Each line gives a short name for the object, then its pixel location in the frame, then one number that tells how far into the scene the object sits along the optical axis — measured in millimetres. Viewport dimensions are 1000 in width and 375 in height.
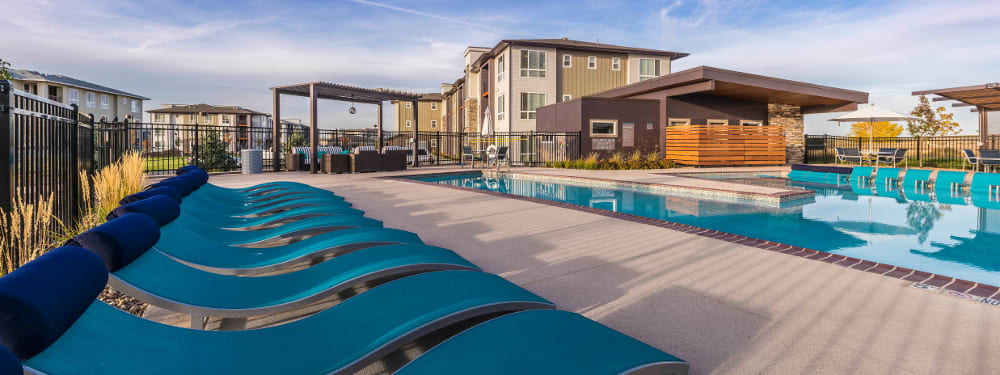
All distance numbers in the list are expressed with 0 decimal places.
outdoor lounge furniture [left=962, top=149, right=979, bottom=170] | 14828
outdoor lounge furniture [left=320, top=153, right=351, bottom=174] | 14438
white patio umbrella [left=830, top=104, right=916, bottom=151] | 15602
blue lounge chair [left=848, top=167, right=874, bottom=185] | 13430
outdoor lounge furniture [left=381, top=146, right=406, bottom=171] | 15844
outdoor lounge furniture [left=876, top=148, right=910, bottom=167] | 16375
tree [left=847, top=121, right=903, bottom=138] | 34781
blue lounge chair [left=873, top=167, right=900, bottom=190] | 12586
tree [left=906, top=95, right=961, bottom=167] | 31188
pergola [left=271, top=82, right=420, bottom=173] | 14289
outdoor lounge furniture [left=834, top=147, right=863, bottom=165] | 17880
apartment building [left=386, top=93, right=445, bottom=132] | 48406
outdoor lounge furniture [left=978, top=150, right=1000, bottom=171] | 13867
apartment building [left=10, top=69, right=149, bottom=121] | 37188
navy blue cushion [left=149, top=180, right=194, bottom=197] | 3752
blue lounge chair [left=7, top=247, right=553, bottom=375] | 1083
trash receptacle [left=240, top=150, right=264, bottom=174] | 14523
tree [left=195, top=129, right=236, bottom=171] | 15938
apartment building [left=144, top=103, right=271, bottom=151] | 54000
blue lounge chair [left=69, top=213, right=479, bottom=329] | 1785
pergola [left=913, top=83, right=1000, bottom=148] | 14844
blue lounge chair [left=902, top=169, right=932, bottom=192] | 11742
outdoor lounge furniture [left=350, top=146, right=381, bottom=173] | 14766
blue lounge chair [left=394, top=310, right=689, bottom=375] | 1323
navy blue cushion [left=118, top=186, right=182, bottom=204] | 2777
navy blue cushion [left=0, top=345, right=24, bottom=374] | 712
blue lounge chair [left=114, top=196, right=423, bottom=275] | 2477
